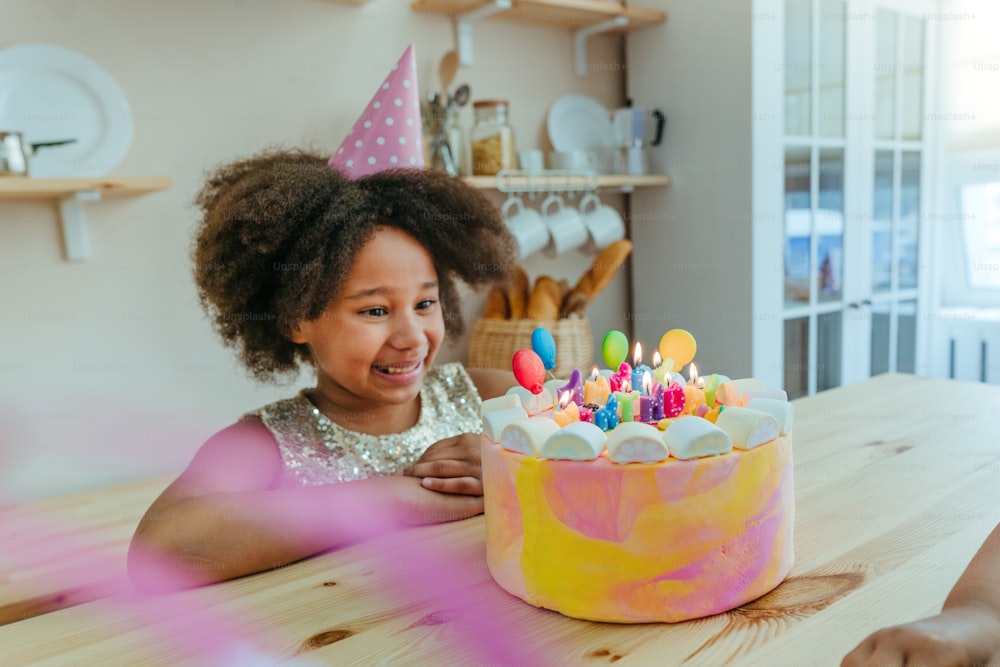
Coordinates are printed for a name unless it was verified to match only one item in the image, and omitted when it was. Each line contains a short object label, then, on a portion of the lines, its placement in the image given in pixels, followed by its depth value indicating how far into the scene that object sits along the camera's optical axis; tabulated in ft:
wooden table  1.76
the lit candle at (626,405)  2.08
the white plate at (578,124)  6.77
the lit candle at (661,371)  2.32
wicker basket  5.68
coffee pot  6.81
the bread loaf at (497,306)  6.08
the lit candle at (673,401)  2.07
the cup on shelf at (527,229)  5.91
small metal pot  4.06
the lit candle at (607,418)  2.05
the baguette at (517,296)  6.02
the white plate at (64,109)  4.36
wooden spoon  6.02
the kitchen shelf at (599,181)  5.83
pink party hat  3.10
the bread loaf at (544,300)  5.88
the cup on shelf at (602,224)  6.36
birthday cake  1.78
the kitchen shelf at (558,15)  5.81
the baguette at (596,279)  6.01
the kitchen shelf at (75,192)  4.06
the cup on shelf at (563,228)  6.13
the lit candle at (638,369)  2.28
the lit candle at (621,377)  2.34
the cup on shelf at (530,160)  6.18
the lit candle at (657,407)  2.05
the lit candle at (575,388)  2.30
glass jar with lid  5.96
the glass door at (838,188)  6.57
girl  2.49
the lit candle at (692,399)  2.12
